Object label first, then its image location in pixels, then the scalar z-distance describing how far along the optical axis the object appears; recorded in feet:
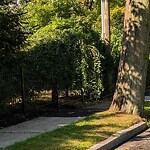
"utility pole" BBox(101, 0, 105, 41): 79.18
